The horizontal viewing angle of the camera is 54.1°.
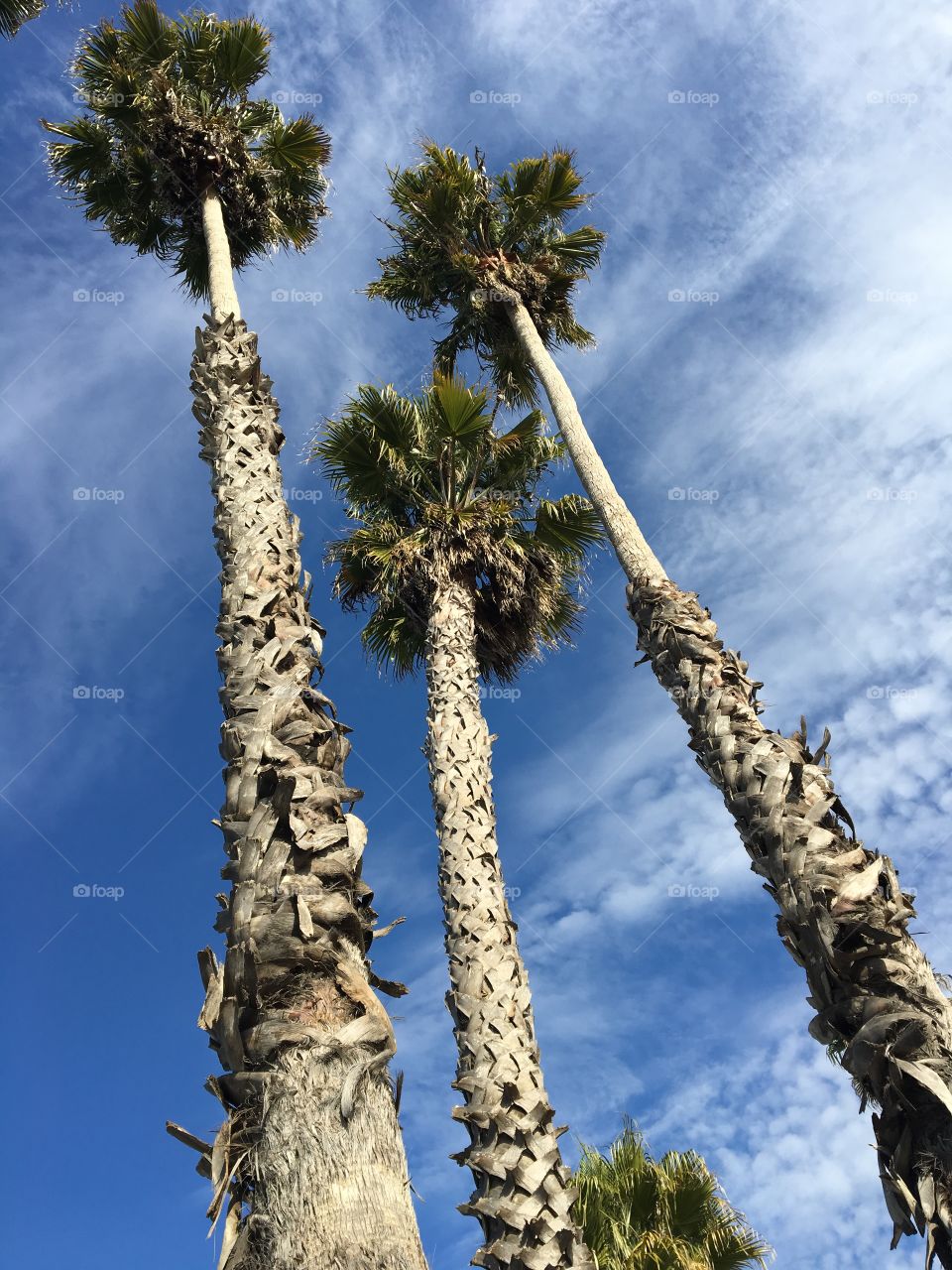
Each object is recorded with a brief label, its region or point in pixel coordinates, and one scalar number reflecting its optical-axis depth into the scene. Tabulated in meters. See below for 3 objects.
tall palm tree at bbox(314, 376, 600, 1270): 6.33
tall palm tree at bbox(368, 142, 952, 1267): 4.11
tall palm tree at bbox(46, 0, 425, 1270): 2.66
